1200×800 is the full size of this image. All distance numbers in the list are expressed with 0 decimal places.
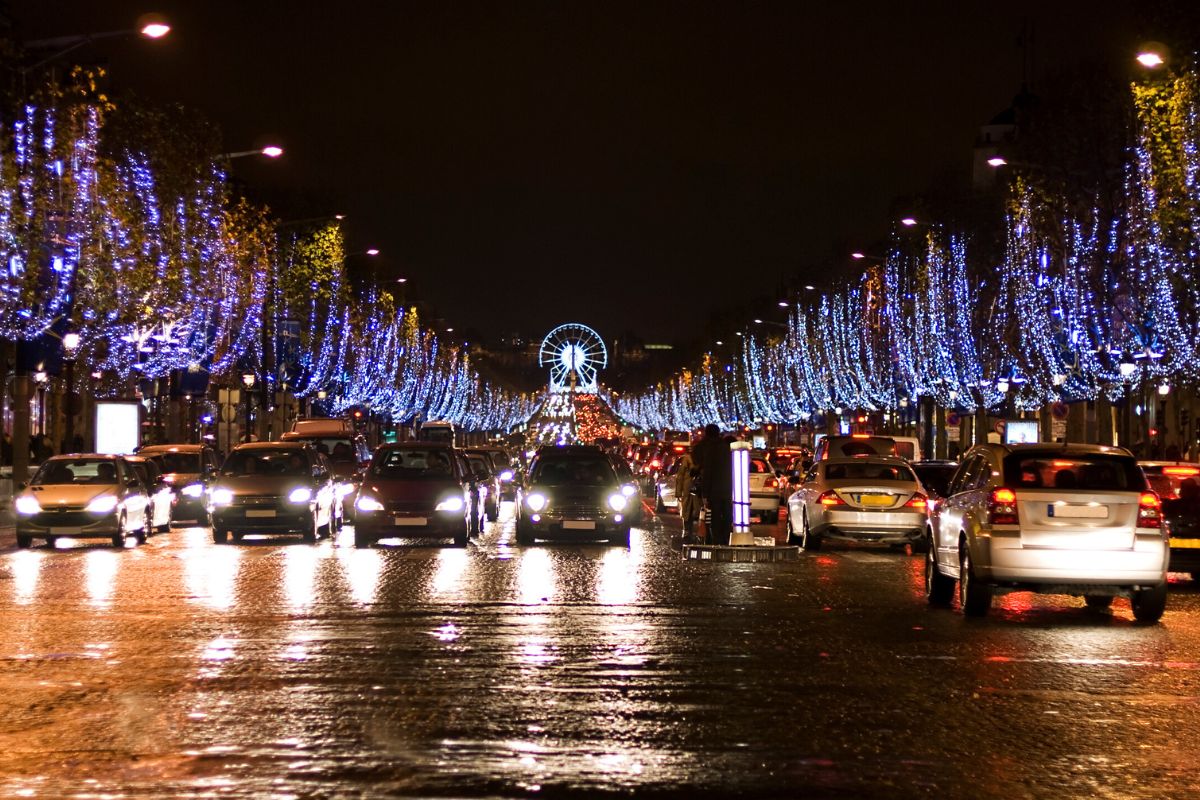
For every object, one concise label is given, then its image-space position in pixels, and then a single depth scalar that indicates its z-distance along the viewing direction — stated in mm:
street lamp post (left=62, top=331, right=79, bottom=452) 43688
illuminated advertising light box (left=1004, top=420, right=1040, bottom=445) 55156
